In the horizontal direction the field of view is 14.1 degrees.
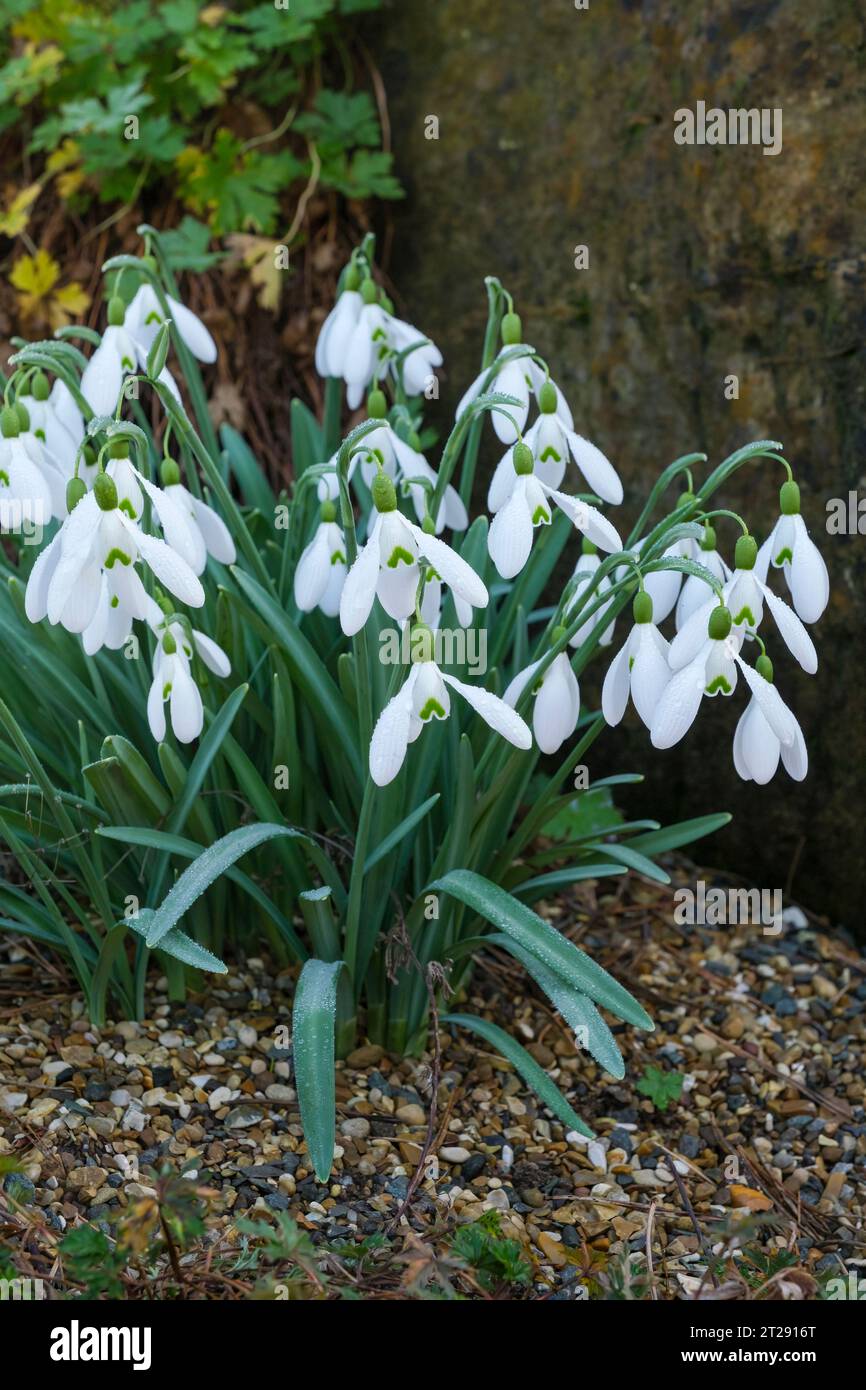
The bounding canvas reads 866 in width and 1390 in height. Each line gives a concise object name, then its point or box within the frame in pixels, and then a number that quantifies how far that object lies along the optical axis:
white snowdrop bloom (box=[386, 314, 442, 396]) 1.00
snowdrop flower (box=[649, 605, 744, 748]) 0.85
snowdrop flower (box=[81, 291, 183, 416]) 0.93
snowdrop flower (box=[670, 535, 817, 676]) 0.86
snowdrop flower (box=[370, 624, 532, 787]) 0.84
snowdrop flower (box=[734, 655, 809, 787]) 0.86
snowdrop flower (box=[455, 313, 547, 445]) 0.90
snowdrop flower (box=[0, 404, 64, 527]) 0.89
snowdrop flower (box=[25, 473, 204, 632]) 0.84
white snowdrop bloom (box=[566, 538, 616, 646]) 0.92
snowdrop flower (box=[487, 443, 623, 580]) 0.86
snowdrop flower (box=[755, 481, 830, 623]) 0.88
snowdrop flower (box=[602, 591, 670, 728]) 0.87
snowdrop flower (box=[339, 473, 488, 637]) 0.83
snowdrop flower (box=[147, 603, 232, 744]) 0.89
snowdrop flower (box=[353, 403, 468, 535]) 0.93
